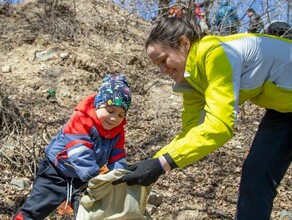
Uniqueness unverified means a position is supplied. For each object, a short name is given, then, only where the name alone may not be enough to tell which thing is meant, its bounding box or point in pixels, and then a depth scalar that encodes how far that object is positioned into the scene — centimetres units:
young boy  309
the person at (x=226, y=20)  639
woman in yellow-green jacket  238
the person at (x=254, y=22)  615
